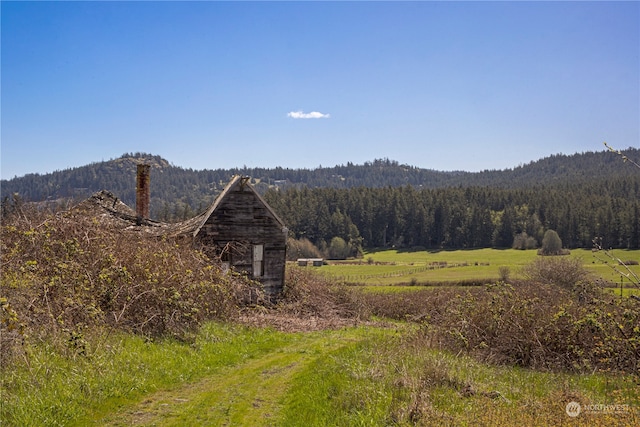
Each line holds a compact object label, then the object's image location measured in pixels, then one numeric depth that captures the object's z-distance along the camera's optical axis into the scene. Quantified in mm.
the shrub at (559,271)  32119
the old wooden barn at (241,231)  21114
